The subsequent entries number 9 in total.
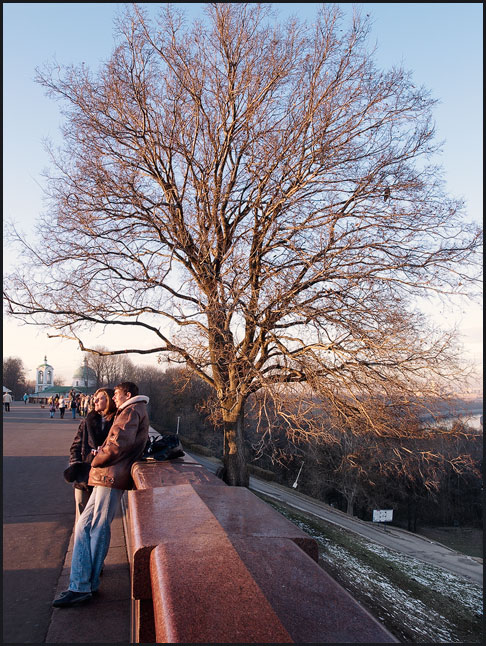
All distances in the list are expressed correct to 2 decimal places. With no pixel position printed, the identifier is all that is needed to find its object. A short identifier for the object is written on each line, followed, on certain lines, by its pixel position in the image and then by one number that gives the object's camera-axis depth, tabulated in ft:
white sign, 99.81
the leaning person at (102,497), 13.20
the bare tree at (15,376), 351.05
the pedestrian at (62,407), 104.21
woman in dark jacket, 17.15
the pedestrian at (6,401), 125.40
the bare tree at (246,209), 32.91
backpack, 21.39
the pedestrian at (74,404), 105.86
